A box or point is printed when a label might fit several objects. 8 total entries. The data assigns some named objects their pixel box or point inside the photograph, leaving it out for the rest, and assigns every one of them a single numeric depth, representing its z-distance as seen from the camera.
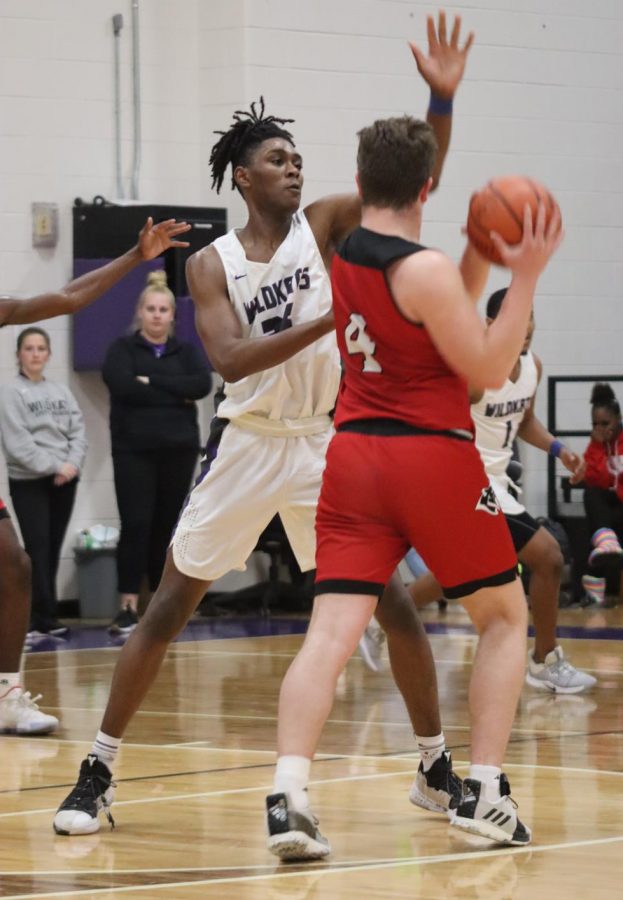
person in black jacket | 20.66
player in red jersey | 7.73
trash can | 22.33
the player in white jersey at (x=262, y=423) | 9.18
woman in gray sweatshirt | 20.30
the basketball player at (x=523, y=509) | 14.44
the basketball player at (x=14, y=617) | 11.67
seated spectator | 23.84
